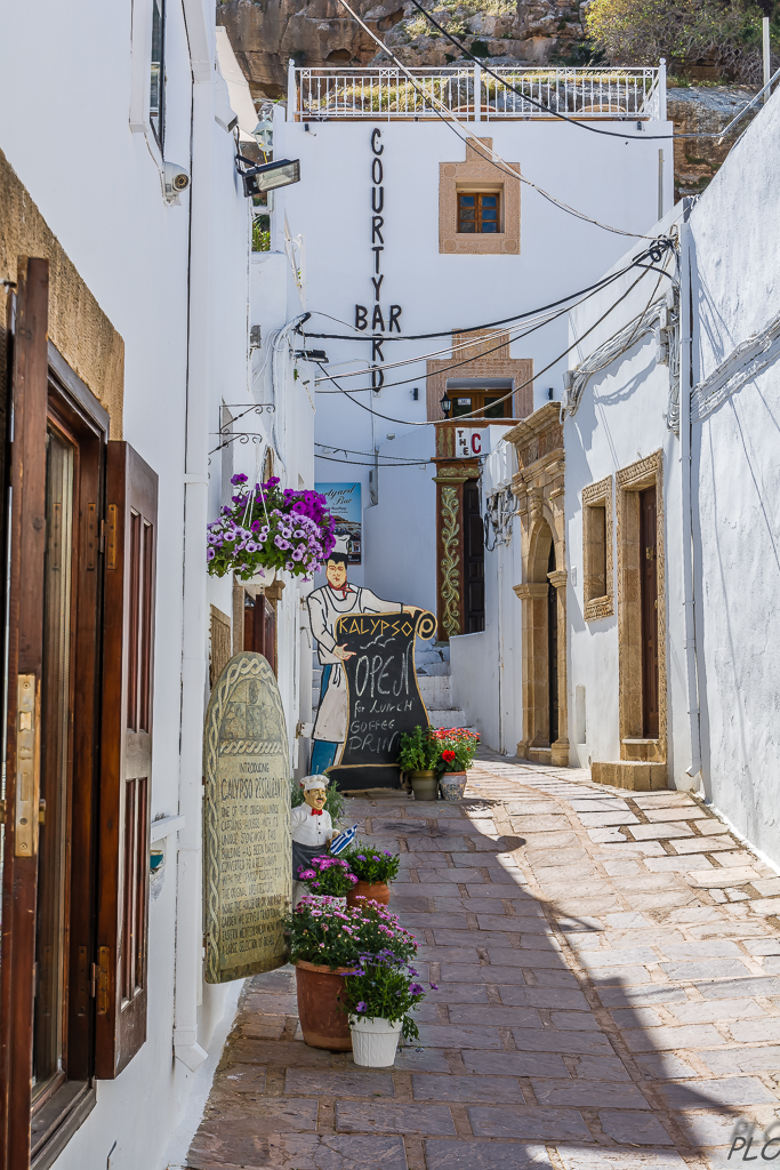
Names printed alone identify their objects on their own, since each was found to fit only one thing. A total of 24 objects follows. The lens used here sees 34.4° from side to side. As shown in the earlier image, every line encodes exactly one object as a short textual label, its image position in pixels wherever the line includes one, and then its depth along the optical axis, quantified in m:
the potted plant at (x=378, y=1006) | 5.95
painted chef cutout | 12.23
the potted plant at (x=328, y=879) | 7.20
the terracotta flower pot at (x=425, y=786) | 12.09
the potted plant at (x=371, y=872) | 7.76
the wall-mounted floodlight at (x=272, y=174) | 7.92
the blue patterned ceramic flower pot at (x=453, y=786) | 12.00
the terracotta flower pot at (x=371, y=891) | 7.75
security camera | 4.54
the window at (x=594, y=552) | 13.69
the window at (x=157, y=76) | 4.42
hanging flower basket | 6.14
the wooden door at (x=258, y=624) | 8.95
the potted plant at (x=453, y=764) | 12.01
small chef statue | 7.89
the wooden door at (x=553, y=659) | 16.31
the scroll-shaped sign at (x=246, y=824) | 5.51
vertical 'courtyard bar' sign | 22.53
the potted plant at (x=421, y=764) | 12.05
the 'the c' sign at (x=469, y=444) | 21.19
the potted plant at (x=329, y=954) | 6.11
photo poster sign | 22.98
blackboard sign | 12.24
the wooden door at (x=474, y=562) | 19.92
